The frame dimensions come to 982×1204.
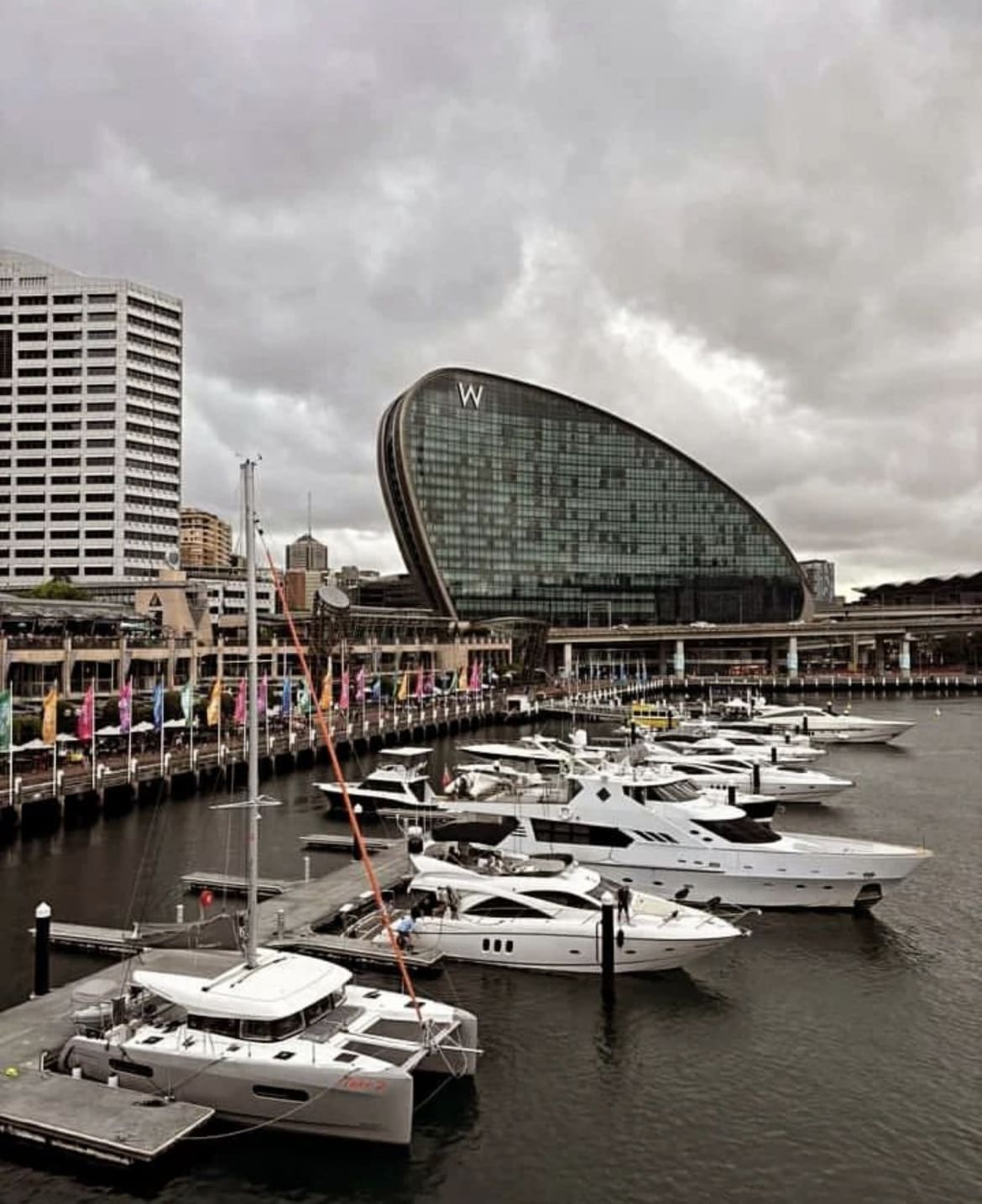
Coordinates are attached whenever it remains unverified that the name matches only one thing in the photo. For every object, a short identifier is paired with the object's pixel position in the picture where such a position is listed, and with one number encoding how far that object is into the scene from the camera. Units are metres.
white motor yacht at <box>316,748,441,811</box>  56.00
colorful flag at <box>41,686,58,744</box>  55.53
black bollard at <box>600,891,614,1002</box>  28.55
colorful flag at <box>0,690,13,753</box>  50.06
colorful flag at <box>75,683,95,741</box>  56.62
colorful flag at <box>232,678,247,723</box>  70.94
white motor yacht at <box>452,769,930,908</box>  36.00
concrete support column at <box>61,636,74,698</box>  95.62
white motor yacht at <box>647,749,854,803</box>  61.09
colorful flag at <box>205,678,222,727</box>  67.56
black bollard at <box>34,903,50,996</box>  25.77
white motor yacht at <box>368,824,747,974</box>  28.98
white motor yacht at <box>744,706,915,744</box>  98.56
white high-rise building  180.50
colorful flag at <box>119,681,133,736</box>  61.81
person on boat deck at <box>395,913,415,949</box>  30.41
